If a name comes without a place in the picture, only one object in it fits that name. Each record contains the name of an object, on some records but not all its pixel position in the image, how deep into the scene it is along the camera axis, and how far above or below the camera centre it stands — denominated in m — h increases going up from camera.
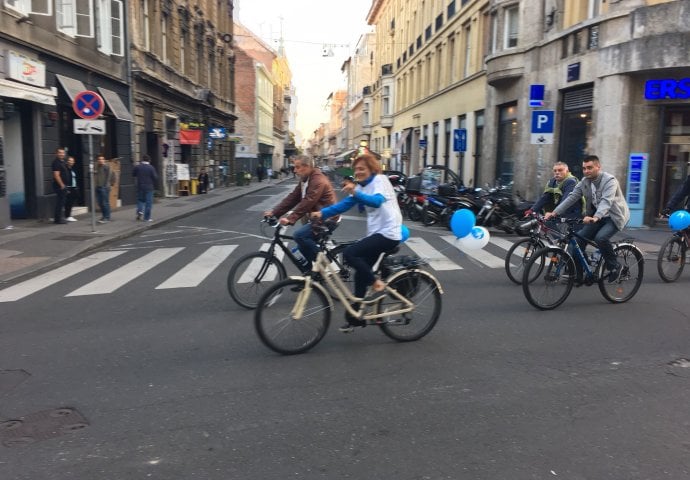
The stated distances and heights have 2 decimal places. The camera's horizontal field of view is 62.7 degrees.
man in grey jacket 6.86 -0.46
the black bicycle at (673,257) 8.32 -1.28
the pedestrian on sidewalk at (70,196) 14.99 -0.91
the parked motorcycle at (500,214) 14.10 -1.14
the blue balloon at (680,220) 8.30 -0.71
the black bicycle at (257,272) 6.58 -1.25
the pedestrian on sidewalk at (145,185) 15.38 -0.60
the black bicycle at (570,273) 6.65 -1.24
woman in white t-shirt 5.01 -0.47
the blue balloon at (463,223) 6.40 -0.62
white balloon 6.43 -0.80
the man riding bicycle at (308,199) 6.34 -0.39
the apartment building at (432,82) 26.14 +5.32
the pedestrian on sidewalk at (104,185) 14.99 -0.60
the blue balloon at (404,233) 5.32 -0.63
